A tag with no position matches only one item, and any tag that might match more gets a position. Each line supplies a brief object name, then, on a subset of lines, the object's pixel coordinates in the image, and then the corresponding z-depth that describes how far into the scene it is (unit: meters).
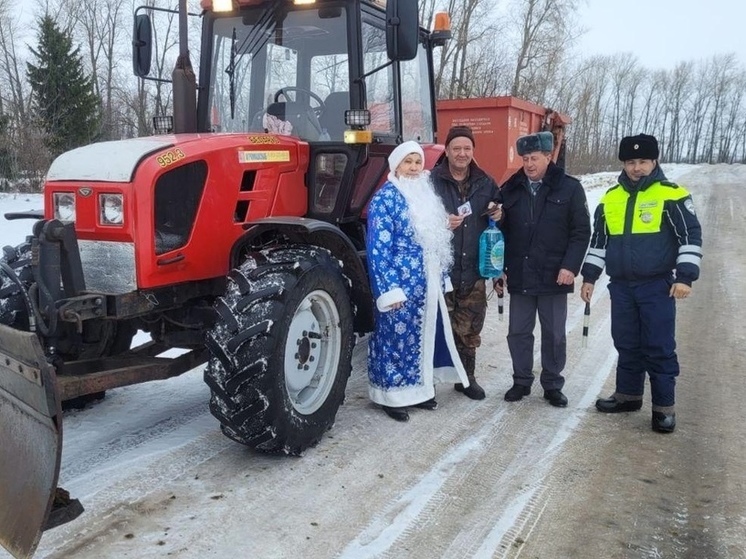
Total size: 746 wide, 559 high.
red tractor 2.99
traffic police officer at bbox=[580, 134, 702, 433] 4.07
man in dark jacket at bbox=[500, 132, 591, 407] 4.47
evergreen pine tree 24.77
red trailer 10.00
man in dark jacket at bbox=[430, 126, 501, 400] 4.48
